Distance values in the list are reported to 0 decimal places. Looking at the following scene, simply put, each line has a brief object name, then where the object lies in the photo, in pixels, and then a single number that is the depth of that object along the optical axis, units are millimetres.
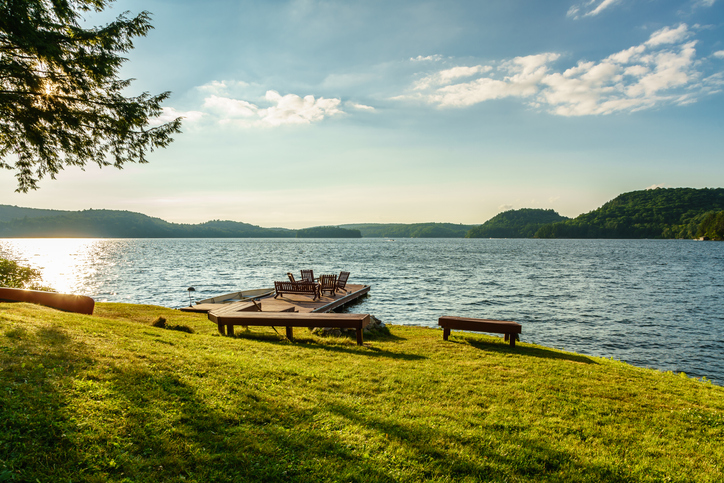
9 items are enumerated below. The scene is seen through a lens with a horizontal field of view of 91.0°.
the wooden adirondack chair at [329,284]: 23344
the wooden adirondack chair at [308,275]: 24094
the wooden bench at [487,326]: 10141
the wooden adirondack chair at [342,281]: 25197
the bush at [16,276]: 15789
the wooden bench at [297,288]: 20938
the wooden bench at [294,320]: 9594
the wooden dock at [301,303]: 17500
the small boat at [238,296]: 21009
